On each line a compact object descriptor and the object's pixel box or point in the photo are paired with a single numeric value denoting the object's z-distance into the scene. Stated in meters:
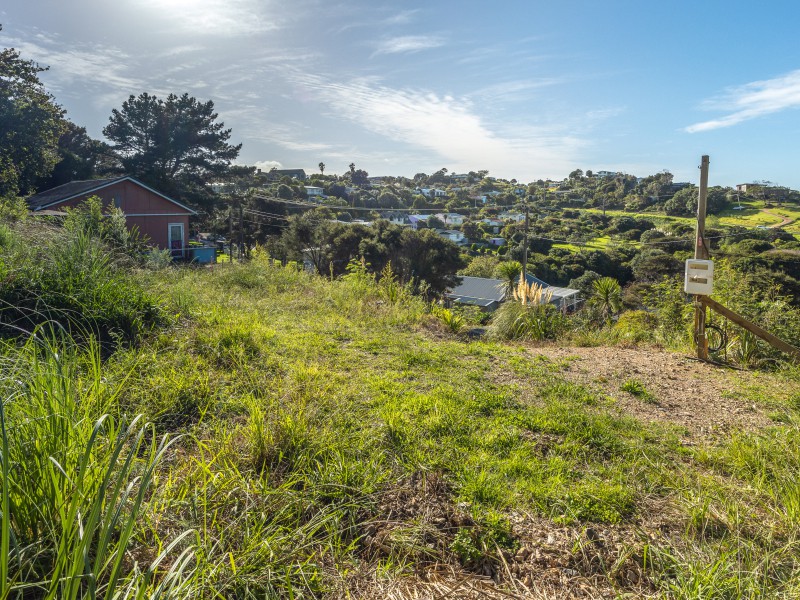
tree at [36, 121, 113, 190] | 25.83
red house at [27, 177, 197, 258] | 19.14
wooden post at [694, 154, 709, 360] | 5.55
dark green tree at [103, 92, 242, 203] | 28.67
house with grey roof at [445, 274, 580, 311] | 26.44
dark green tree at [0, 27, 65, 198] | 17.50
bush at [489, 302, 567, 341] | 7.89
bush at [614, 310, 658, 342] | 7.52
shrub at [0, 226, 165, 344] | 4.09
